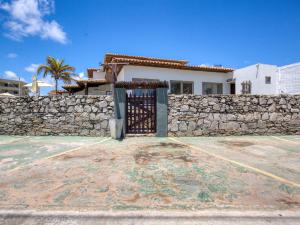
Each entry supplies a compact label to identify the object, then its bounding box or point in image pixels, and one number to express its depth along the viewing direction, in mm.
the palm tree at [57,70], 18188
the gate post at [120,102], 8227
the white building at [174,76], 12020
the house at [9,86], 58519
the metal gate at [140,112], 8375
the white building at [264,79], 13203
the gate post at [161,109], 8266
